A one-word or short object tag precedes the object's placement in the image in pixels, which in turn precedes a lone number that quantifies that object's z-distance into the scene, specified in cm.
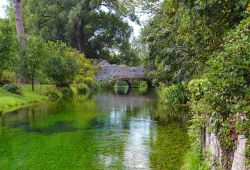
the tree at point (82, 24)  5750
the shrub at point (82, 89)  5181
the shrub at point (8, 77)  4156
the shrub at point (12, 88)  3488
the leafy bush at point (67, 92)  4462
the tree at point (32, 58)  3719
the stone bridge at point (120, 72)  5850
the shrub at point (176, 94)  3035
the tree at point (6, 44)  2940
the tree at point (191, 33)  1066
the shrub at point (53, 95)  3919
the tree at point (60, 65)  4225
